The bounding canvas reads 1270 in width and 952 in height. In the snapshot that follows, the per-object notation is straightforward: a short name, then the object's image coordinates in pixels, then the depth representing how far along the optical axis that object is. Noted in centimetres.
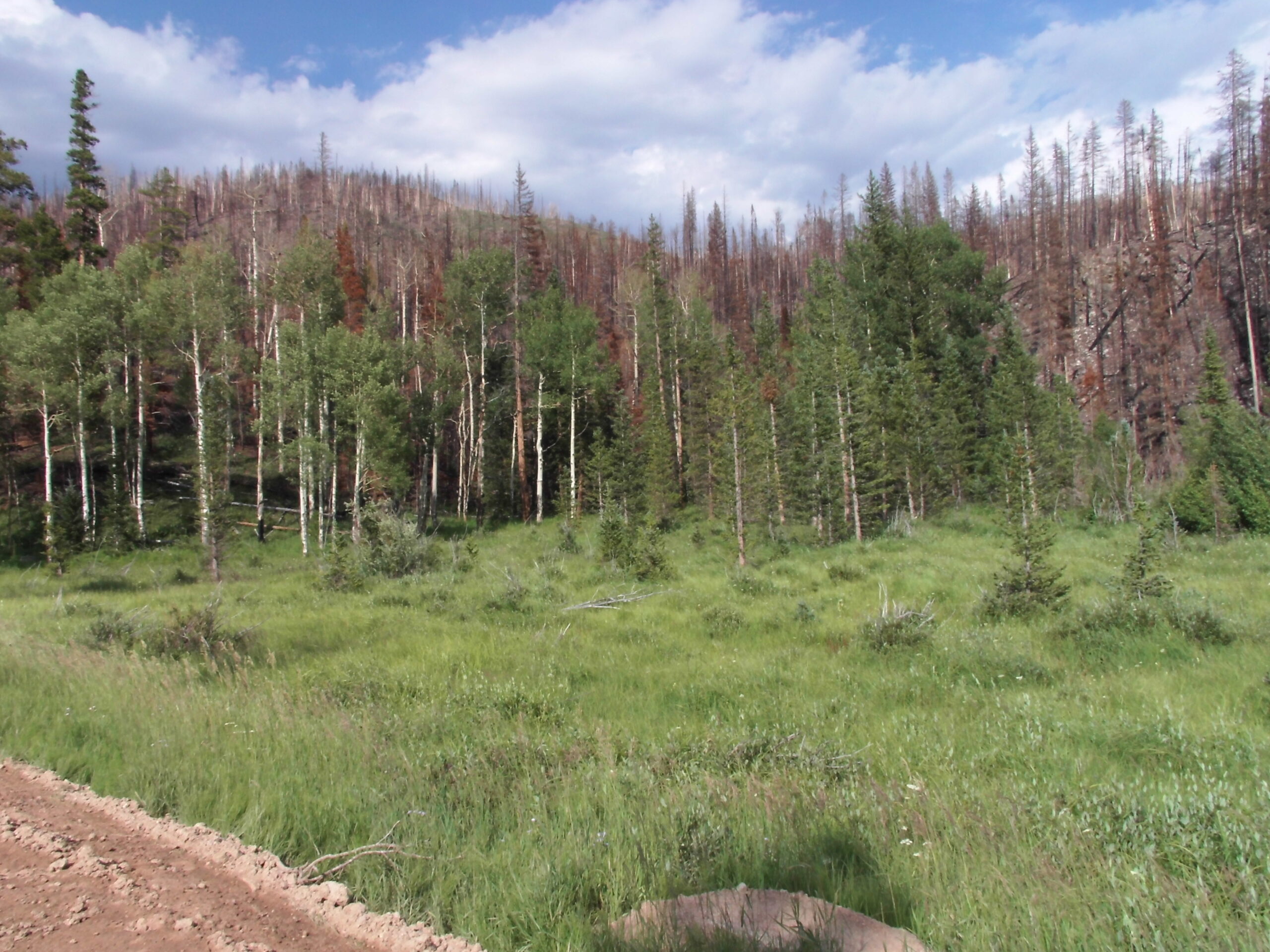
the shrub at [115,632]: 909
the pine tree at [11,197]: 3030
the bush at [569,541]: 2436
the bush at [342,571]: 1683
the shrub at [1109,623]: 923
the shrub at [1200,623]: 875
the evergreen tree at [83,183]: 3338
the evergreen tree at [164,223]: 3922
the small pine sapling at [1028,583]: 1149
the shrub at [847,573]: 1656
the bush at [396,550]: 1844
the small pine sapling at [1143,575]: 1054
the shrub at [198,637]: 909
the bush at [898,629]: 975
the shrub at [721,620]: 1182
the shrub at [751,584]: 1523
